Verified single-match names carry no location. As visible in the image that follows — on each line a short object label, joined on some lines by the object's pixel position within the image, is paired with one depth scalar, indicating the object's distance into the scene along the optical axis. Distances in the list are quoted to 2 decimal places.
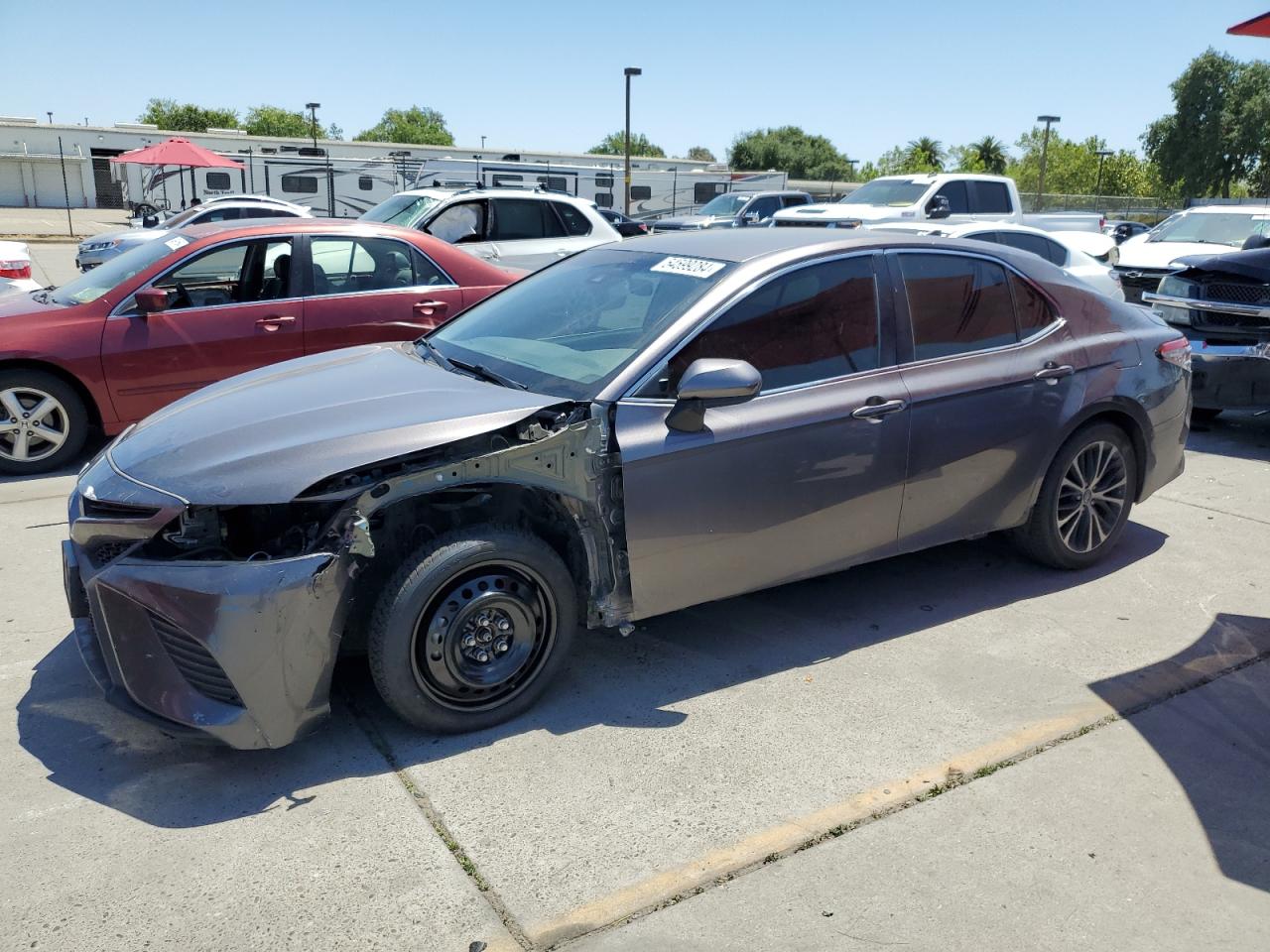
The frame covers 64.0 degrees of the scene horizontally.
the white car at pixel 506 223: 11.30
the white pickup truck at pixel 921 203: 14.59
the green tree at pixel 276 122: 92.06
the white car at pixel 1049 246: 10.16
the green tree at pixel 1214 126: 52.28
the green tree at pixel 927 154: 76.12
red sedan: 6.45
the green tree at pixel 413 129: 100.94
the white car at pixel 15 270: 8.55
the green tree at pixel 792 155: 88.69
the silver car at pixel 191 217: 17.19
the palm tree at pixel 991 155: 75.25
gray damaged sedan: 3.14
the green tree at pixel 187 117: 85.06
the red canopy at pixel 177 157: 22.27
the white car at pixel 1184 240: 13.08
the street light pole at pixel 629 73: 30.25
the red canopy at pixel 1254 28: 4.58
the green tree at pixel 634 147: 123.38
